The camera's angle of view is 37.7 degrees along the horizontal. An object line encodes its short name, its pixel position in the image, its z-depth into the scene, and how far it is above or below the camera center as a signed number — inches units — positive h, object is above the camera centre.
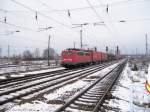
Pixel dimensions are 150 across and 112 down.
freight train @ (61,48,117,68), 1272.1 -14.3
